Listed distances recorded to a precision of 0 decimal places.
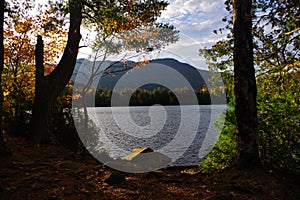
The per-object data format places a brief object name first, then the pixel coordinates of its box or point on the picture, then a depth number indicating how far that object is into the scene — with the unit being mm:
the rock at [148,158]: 10555
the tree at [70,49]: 9328
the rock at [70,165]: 6434
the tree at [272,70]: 5422
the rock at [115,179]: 5378
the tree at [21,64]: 12992
